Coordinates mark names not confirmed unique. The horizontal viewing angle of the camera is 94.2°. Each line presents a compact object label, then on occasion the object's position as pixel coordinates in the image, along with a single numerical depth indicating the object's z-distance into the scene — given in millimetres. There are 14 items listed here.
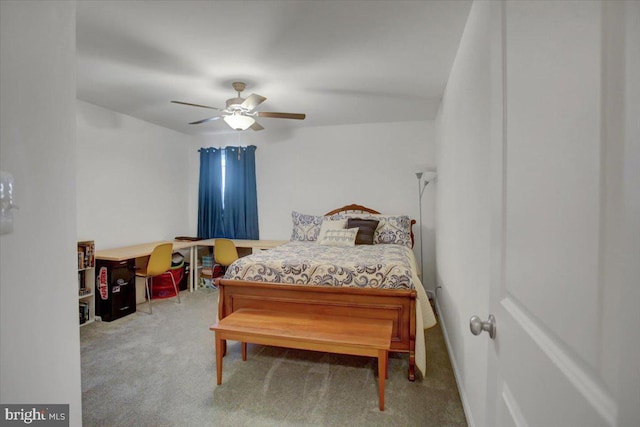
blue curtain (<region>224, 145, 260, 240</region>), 4789
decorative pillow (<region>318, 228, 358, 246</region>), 3500
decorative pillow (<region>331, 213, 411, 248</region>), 3686
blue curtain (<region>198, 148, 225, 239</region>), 4906
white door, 382
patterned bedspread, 2338
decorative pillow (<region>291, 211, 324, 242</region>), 4039
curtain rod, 4797
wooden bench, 1876
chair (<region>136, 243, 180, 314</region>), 3418
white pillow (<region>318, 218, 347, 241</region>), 3750
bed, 2238
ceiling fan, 2732
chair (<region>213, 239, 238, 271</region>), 4016
